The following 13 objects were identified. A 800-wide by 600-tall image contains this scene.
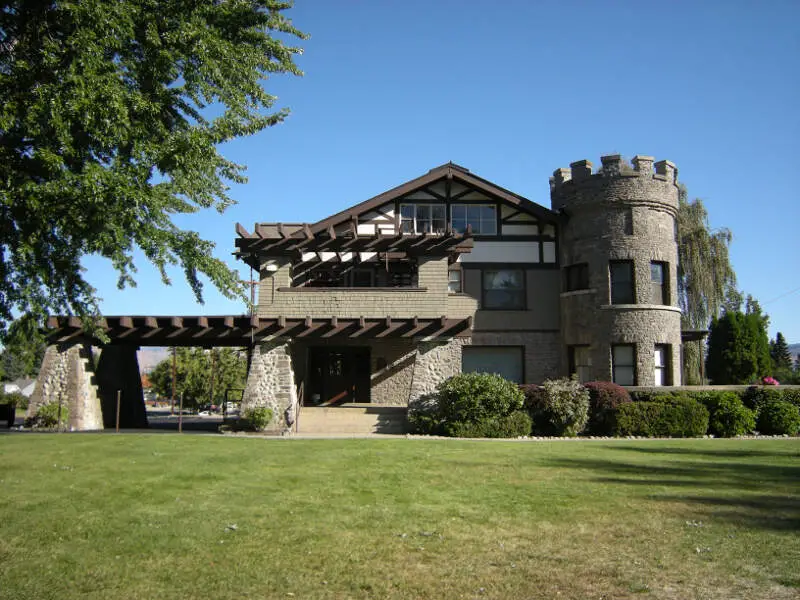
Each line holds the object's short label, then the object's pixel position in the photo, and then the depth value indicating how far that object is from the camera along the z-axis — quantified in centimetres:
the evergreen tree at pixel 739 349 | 3145
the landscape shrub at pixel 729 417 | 2089
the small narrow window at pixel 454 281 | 2697
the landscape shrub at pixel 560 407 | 2034
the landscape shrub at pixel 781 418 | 2116
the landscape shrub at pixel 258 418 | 2136
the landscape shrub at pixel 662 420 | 2047
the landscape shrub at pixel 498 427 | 2003
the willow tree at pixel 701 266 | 3428
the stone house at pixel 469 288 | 2292
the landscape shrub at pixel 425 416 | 2094
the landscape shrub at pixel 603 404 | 2088
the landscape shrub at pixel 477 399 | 2033
